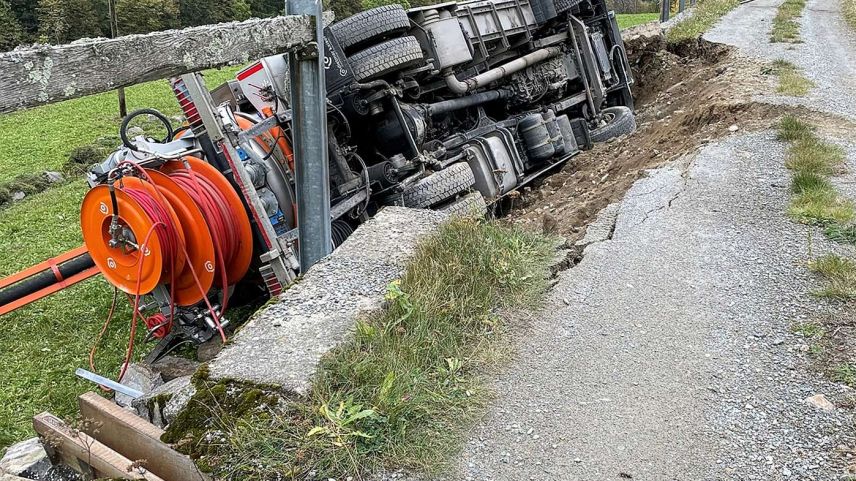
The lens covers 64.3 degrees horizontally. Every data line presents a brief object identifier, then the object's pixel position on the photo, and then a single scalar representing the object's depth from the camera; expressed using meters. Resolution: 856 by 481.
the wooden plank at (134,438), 2.50
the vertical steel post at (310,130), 3.72
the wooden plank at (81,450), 2.62
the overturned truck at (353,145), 4.82
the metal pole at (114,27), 15.68
